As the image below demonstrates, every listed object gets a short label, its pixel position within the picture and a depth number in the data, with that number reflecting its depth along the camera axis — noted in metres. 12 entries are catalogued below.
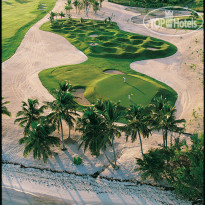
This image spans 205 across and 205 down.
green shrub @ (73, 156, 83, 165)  33.75
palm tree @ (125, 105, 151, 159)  29.02
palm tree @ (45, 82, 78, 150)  32.84
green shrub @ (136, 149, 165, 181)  28.16
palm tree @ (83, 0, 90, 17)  109.69
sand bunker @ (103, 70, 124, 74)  61.60
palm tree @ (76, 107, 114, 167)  29.52
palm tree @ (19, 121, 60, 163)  30.86
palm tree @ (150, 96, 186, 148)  29.20
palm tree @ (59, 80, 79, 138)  33.51
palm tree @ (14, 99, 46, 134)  34.69
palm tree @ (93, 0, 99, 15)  106.69
